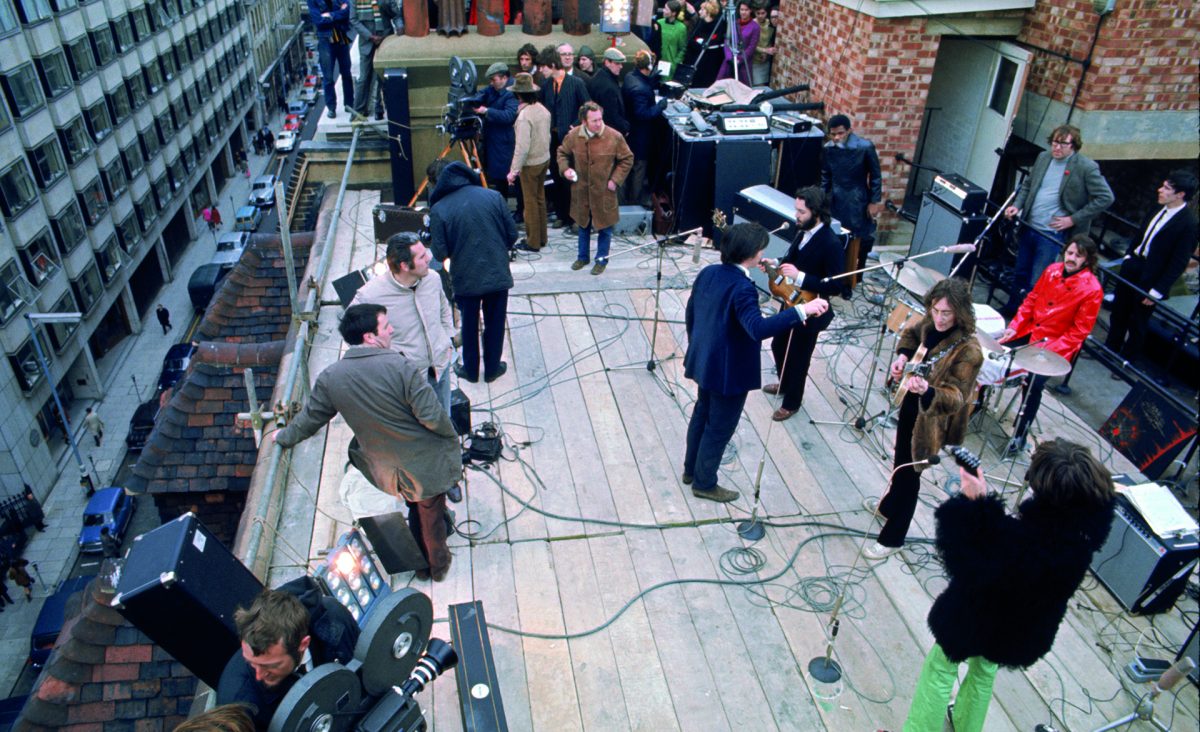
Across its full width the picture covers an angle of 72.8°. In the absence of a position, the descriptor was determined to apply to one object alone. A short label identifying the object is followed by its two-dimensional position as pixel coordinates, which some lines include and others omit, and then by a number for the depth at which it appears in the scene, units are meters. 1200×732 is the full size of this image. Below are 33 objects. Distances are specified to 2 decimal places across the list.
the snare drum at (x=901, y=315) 5.78
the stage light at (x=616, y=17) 9.57
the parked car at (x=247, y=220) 34.19
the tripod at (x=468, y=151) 7.96
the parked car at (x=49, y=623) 14.44
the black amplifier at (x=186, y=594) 3.07
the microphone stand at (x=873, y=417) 5.63
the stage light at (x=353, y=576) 3.32
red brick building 8.22
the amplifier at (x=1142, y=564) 4.29
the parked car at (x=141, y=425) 21.08
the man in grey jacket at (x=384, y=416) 3.75
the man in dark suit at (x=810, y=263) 5.34
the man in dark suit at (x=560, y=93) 8.13
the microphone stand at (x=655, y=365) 6.18
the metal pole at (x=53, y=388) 19.95
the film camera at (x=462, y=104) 7.70
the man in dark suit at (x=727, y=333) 4.29
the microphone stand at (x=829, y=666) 3.93
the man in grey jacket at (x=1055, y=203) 6.89
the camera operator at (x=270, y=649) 2.62
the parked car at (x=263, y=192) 34.83
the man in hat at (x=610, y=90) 8.38
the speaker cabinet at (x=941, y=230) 7.52
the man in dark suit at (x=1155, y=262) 6.73
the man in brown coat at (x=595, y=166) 7.21
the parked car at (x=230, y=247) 29.81
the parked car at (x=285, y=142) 37.19
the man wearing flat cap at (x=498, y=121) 7.81
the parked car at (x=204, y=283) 27.80
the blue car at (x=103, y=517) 18.23
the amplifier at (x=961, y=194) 7.51
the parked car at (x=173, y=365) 22.28
